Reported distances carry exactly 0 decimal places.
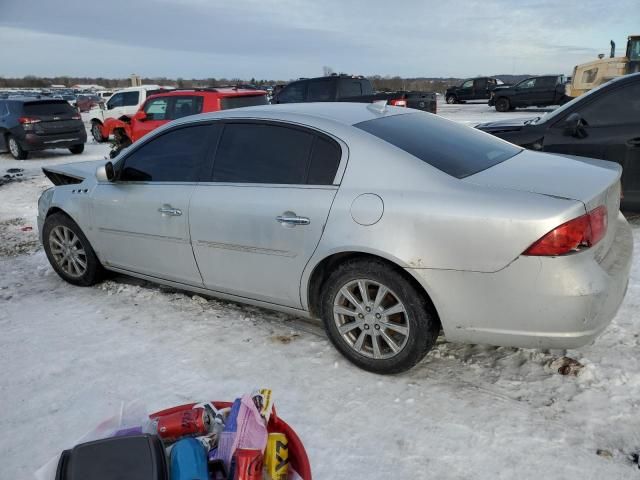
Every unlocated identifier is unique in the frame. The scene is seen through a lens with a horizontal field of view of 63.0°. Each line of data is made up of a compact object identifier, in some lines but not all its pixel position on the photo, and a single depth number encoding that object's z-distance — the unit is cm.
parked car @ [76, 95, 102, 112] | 3303
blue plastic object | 175
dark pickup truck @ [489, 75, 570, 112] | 2364
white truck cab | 1695
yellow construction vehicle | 1811
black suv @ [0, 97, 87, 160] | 1306
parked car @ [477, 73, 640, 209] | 528
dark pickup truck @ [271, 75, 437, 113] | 1371
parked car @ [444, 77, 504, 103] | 3081
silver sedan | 253
